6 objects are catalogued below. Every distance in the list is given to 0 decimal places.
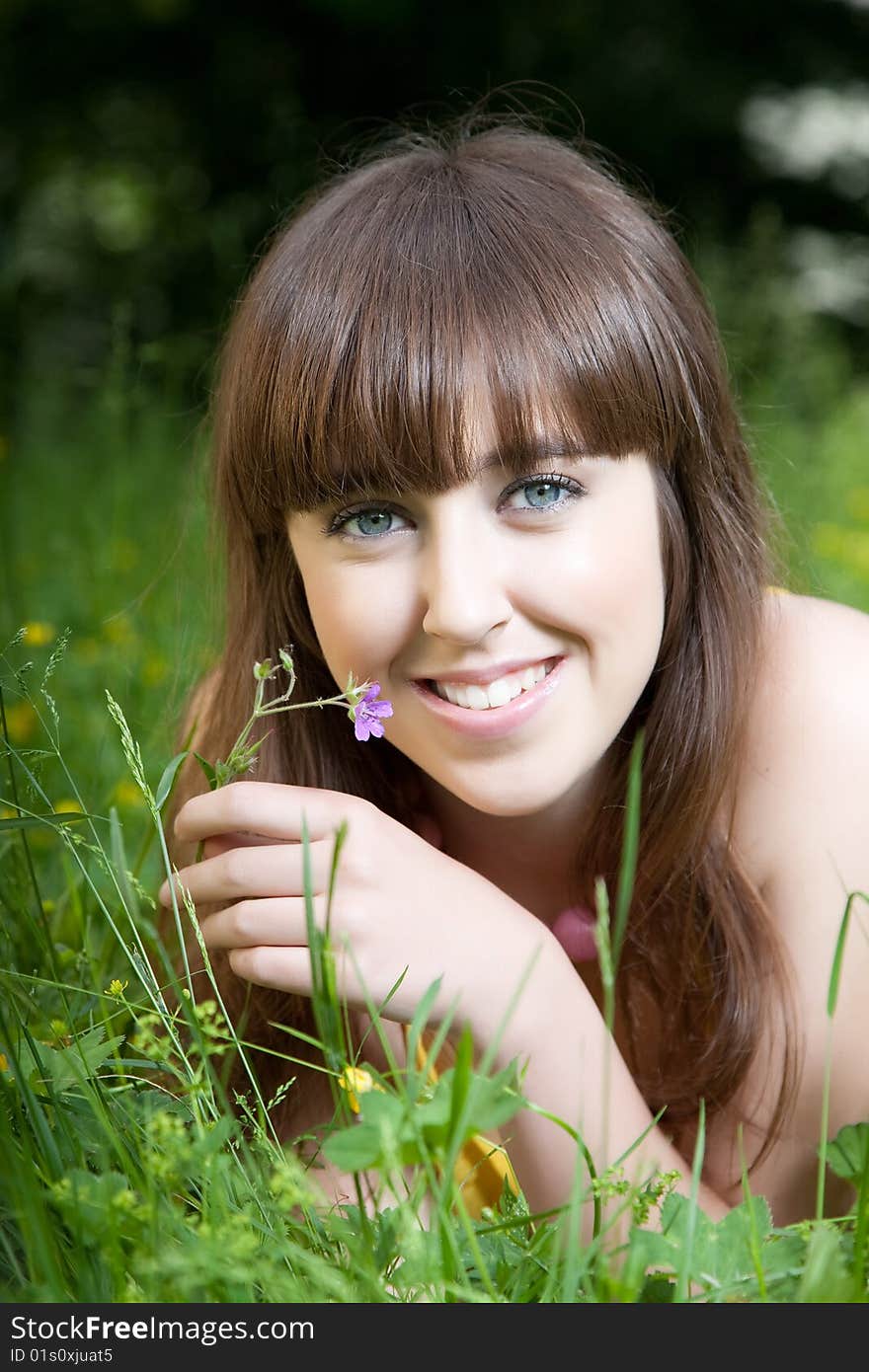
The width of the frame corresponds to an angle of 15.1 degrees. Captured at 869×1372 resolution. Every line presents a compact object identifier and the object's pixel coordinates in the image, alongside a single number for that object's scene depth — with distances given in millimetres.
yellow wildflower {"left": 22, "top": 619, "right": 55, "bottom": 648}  1473
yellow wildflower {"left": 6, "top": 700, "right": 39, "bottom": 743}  1516
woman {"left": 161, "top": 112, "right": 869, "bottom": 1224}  1144
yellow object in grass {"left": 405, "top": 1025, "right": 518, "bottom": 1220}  1333
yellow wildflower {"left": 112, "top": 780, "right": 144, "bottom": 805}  1394
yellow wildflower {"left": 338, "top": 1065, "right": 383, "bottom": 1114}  1037
